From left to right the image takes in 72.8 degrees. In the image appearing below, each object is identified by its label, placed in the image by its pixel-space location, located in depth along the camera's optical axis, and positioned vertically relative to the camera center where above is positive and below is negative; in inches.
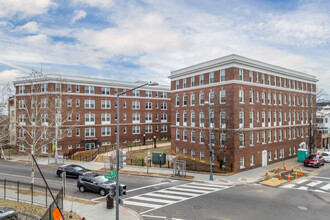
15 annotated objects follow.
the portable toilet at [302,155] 1431.1 -243.0
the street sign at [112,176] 544.7 -142.5
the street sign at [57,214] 339.9 -148.3
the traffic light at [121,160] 543.9 -102.8
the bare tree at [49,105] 1555.6 +102.3
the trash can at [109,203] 618.6 -236.3
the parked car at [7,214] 492.0 -214.4
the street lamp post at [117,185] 499.3 -157.4
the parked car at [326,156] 1472.7 -260.5
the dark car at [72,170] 1000.4 -238.5
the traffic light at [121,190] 530.1 -171.2
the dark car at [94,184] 762.2 -230.9
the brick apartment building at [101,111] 1756.9 +64.8
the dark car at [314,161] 1268.5 -250.7
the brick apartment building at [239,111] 1173.7 +40.1
